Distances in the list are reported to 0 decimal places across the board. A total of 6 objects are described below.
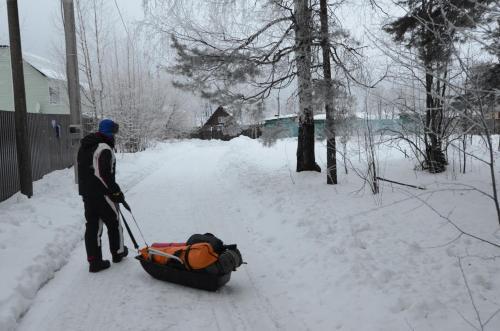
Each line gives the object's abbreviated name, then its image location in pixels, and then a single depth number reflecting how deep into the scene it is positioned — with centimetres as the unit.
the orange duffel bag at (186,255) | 437
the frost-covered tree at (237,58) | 984
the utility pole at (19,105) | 905
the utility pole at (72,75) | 1098
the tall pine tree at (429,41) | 675
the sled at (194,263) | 437
